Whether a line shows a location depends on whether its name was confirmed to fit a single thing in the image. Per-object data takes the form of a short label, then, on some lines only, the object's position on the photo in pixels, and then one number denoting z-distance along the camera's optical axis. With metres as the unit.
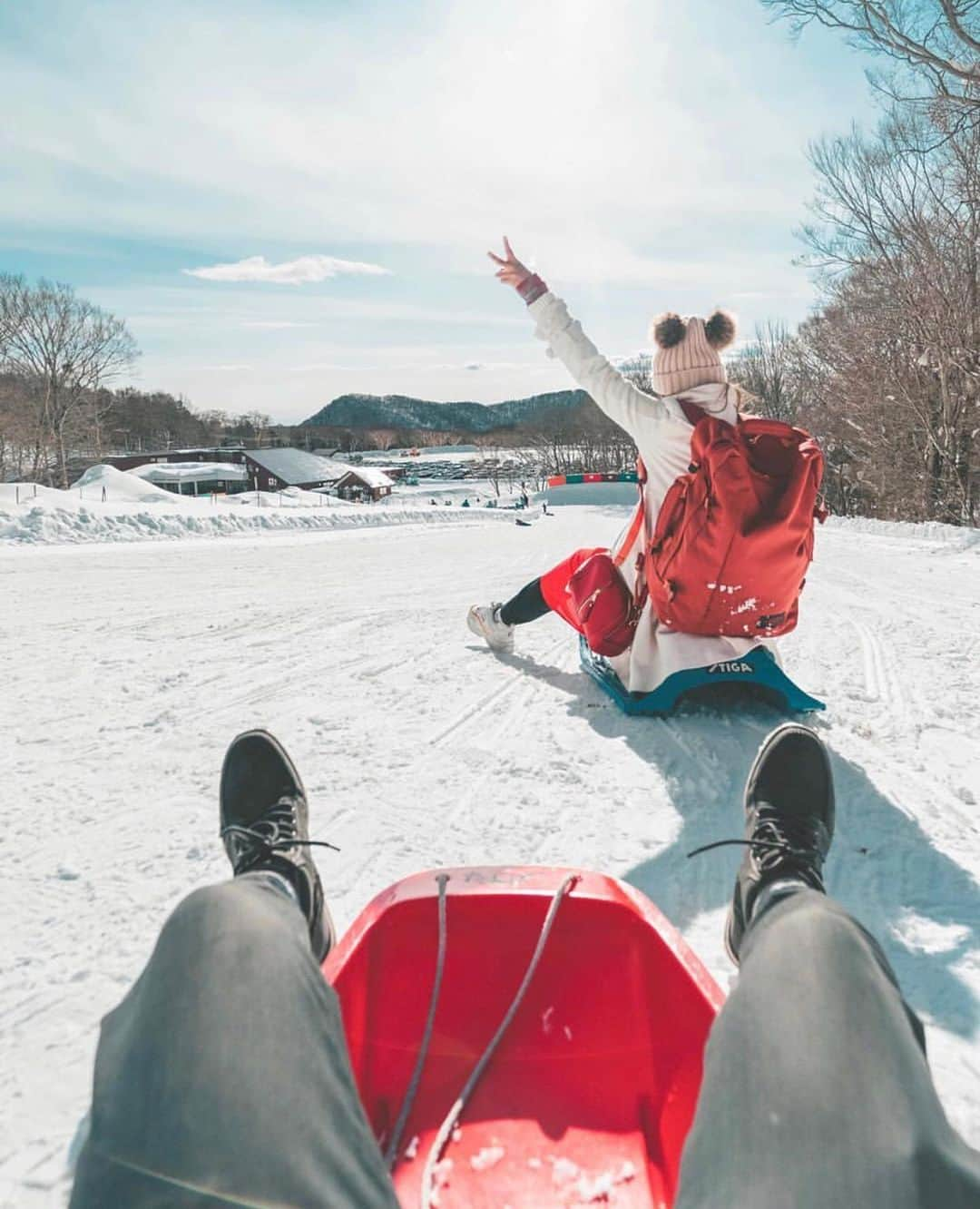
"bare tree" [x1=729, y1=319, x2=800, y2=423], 33.56
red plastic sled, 1.17
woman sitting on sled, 2.45
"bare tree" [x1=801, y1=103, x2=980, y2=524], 14.44
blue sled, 2.73
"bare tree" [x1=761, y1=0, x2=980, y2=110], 9.21
